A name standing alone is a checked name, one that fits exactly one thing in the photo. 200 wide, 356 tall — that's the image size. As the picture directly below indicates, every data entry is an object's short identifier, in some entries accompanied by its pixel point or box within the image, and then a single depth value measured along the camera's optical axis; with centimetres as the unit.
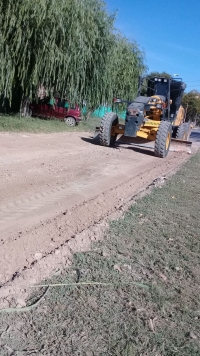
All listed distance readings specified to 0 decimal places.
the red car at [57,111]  2366
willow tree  1675
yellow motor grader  1290
